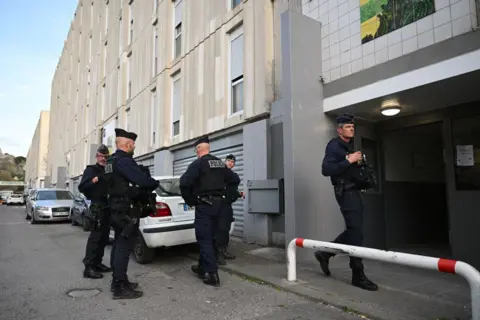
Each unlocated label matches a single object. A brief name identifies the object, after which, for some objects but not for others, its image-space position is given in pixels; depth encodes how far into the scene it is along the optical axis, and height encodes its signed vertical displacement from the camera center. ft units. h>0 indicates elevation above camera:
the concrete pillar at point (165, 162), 42.20 +3.72
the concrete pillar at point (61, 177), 110.73 +5.43
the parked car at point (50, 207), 44.52 -1.64
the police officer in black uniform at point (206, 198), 15.12 -0.24
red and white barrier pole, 8.55 -2.07
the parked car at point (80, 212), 34.64 -2.00
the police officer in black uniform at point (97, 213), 16.83 -0.93
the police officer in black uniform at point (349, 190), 14.06 +0.05
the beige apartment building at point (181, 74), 27.71 +13.37
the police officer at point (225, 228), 16.94 -1.84
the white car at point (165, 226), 18.47 -1.77
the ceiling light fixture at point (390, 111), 18.91 +4.36
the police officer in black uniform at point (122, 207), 13.61 -0.55
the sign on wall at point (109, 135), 65.41 +11.38
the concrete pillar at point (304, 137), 18.90 +3.08
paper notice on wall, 17.80 +1.75
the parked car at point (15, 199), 129.49 -1.76
